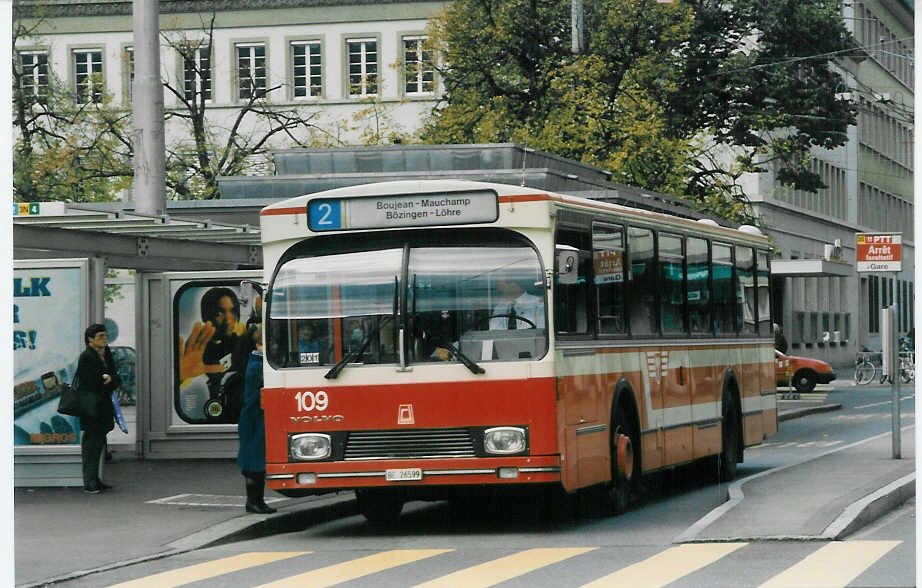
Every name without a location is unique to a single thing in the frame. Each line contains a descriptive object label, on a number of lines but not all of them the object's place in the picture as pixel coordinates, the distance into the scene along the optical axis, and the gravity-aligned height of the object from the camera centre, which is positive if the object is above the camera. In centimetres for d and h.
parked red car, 4694 -102
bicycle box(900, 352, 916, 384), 5128 -100
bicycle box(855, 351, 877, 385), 5491 -116
